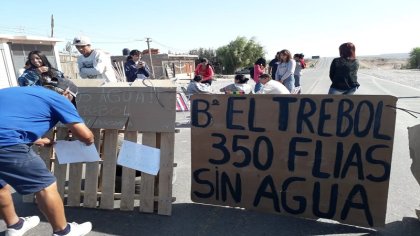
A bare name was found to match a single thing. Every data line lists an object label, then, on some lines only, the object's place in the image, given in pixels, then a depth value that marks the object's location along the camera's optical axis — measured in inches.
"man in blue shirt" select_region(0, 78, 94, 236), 117.8
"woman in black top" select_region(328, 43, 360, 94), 249.8
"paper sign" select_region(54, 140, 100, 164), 159.3
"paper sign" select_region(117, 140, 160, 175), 157.5
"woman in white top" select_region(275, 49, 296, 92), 361.4
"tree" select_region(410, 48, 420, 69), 3090.6
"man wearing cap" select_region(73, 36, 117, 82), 246.4
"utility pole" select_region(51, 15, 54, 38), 1679.9
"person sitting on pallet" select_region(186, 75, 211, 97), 372.8
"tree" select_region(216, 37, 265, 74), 2586.1
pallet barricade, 159.0
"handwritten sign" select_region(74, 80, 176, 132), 159.0
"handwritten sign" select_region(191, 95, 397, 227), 142.5
